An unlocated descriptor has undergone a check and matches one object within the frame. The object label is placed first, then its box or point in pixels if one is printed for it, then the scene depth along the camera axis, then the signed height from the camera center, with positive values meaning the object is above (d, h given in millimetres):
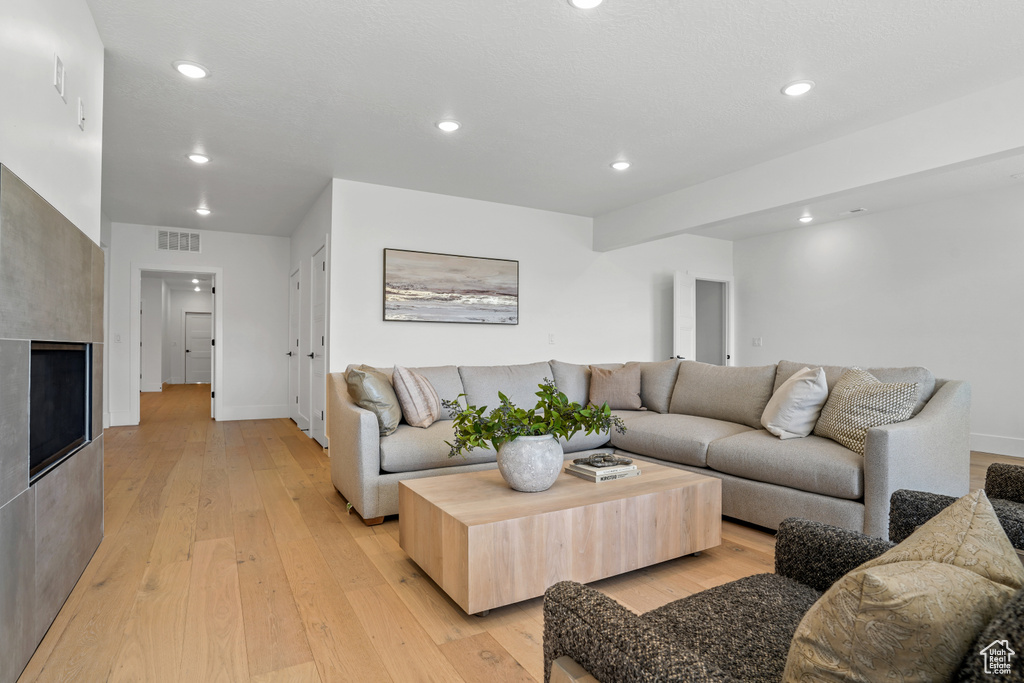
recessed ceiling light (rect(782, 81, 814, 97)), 2959 +1409
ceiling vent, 6508 +1200
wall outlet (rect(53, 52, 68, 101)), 1910 +942
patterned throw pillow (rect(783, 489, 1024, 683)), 616 -316
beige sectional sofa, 2529 -577
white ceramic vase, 2289 -510
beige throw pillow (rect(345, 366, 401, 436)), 3221 -341
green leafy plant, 2326 -344
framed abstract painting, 4875 +503
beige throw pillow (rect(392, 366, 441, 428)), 3449 -368
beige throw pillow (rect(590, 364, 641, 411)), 4367 -367
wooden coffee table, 1916 -731
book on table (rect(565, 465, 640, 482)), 2514 -615
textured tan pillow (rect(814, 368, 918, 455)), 2711 -323
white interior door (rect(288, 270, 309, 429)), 6392 -73
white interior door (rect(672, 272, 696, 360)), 6496 +314
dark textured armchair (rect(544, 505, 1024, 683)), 772 -516
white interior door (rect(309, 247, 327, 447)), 5031 -81
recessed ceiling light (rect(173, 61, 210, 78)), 2754 +1391
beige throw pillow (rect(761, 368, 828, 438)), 3068 -358
